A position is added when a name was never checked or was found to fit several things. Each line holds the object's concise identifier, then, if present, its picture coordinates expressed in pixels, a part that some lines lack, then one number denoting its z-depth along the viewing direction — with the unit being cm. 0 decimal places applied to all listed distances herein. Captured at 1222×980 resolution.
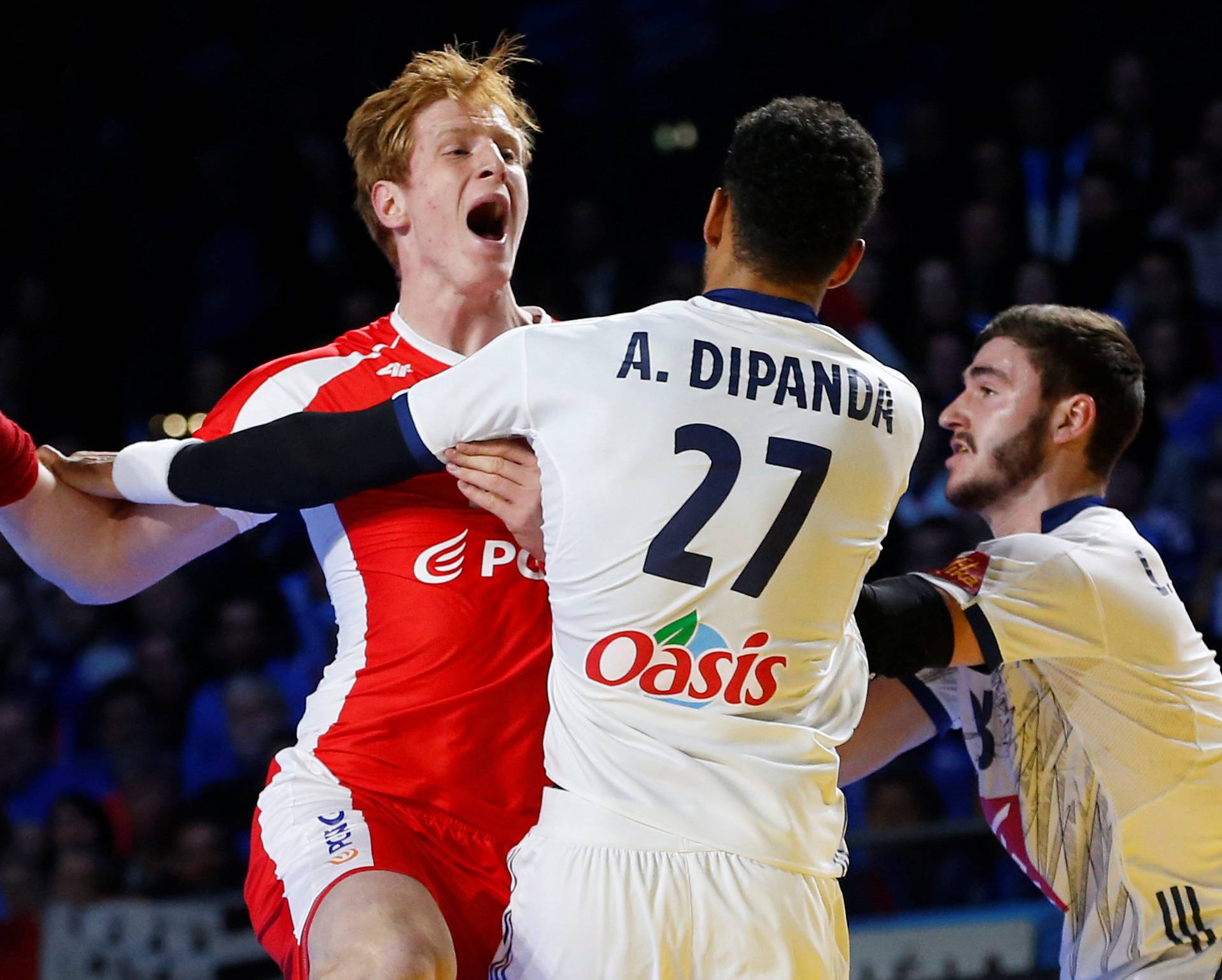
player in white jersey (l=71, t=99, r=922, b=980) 469
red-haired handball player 536
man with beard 621
